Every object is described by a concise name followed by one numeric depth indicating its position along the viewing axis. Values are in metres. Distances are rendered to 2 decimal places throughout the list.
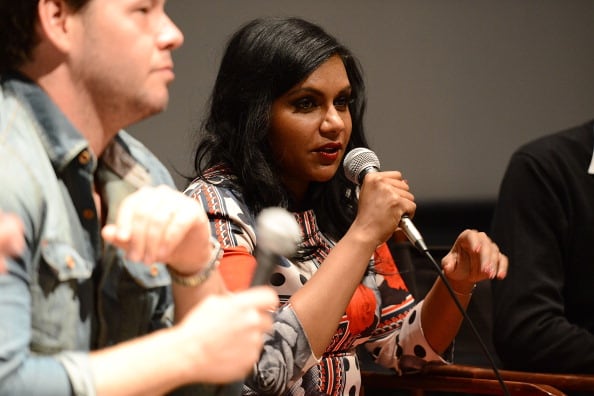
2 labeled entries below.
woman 4.53
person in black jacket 4.83
